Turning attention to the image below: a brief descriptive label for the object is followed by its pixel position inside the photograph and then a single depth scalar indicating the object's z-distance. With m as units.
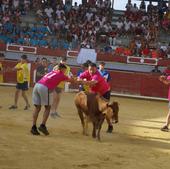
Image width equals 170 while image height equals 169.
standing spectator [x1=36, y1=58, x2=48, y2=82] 16.30
